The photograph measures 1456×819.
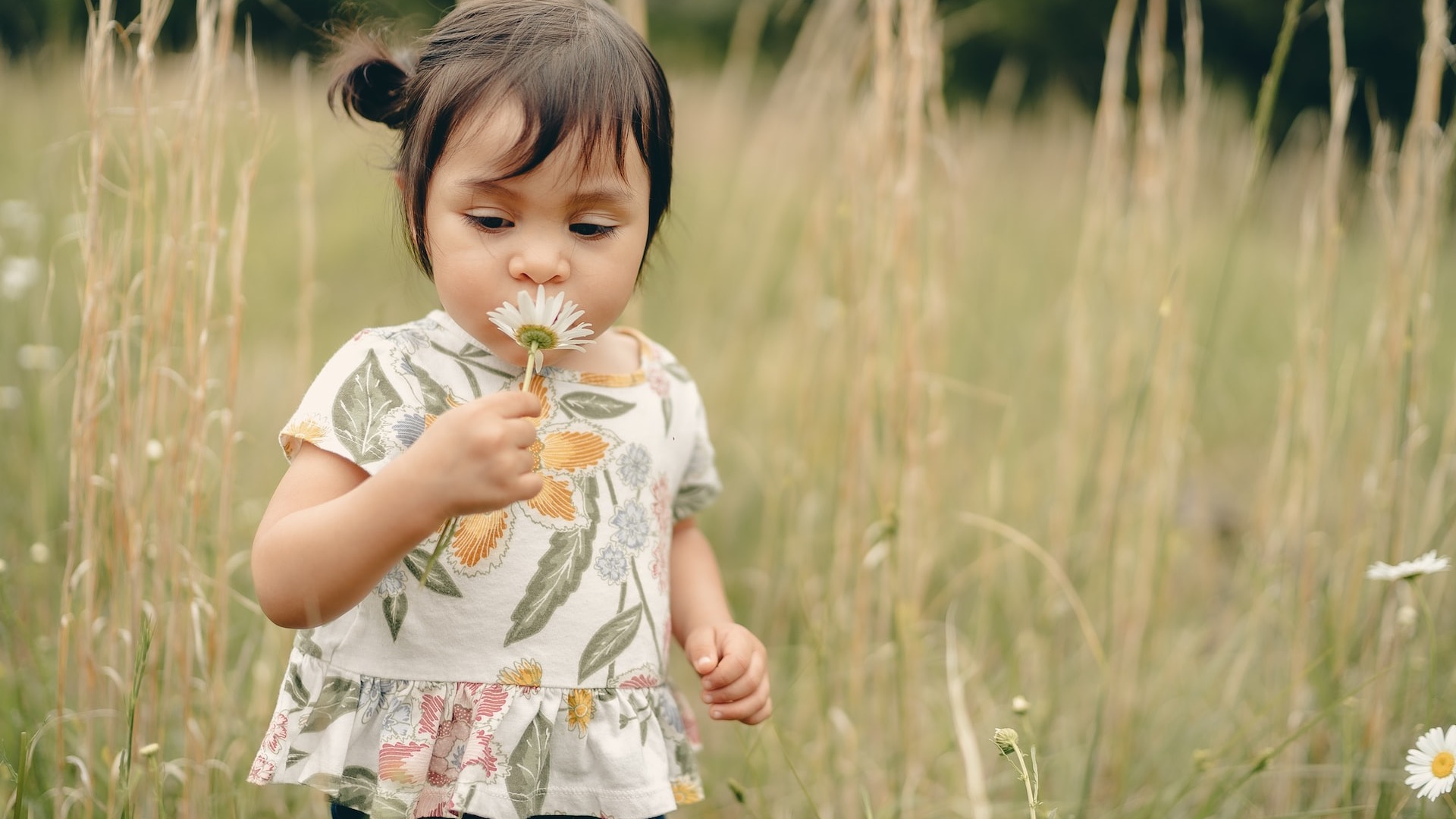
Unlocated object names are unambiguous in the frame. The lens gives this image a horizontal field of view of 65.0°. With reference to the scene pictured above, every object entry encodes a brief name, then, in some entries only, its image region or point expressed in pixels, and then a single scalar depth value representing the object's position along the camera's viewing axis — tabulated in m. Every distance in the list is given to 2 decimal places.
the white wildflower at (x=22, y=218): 2.67
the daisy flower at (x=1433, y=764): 1.23
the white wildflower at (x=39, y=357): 1.91
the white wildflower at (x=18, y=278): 2.32
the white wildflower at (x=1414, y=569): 1.31
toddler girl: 1.02
